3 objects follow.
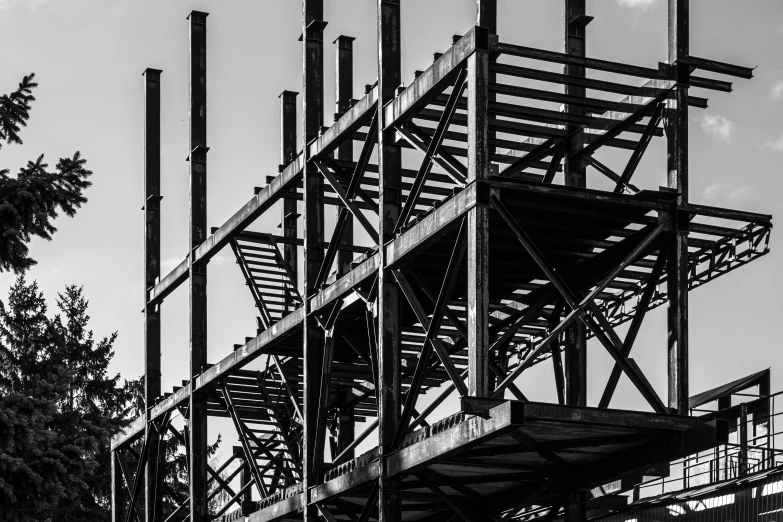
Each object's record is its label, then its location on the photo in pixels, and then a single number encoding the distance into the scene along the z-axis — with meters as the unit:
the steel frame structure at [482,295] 20.66
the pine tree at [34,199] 25.28
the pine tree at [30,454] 24.91
